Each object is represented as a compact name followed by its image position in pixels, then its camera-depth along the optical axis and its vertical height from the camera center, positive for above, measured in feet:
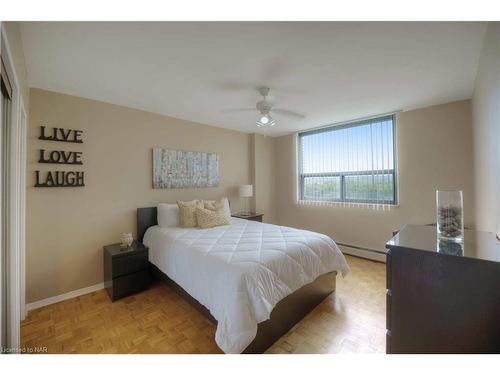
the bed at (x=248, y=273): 4.55 -2.35
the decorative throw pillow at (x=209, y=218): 8.93 -1.31
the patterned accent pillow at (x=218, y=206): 9.85 -0.83
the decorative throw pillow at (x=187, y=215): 9.01 -1.14
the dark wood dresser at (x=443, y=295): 2.80 -1.65
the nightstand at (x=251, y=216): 12.14 -1.69
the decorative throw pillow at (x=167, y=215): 9.21 -1.17
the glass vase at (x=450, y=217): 3.59 -0.56
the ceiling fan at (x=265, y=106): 7.29 +3.05
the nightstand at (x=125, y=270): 7.41 -3.00
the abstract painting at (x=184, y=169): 10.00 +1.09
